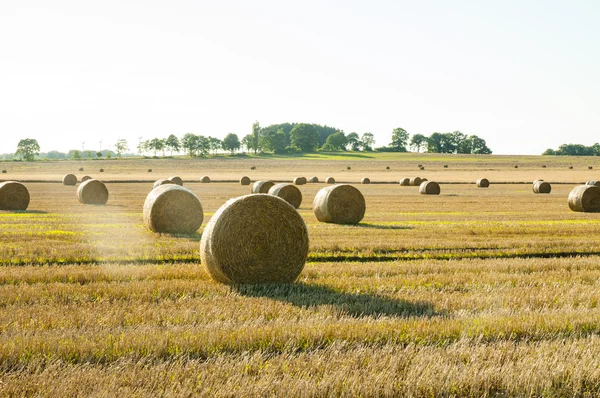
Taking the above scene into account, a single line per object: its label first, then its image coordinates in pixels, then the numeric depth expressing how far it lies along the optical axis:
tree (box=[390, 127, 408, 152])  177.50
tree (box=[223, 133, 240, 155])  178.12
